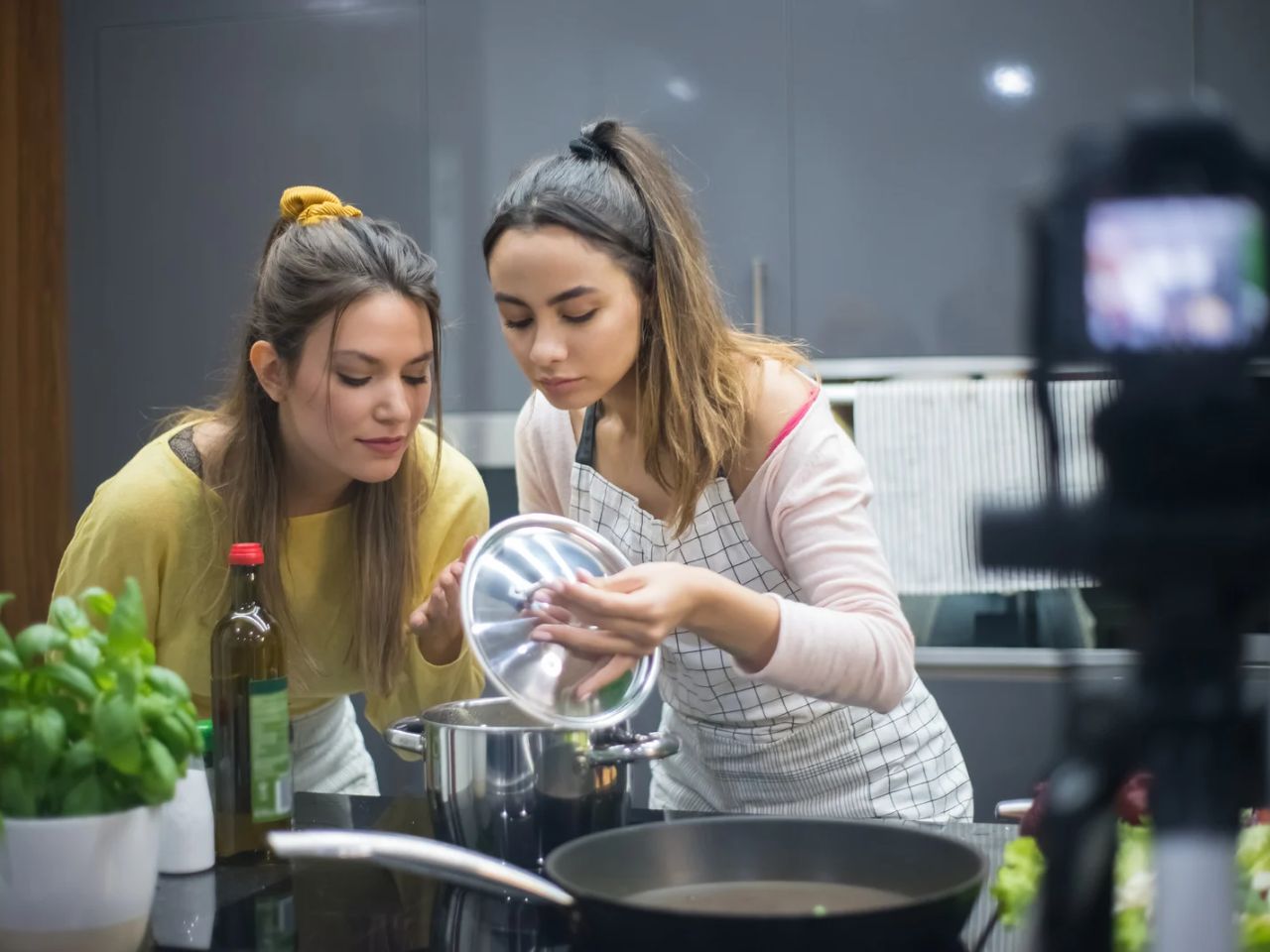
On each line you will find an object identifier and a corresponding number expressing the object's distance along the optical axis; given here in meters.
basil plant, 0.80
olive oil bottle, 1.10
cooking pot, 0.97
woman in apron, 1.27
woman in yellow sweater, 1.46
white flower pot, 0.81
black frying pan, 0.68
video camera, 0.42
